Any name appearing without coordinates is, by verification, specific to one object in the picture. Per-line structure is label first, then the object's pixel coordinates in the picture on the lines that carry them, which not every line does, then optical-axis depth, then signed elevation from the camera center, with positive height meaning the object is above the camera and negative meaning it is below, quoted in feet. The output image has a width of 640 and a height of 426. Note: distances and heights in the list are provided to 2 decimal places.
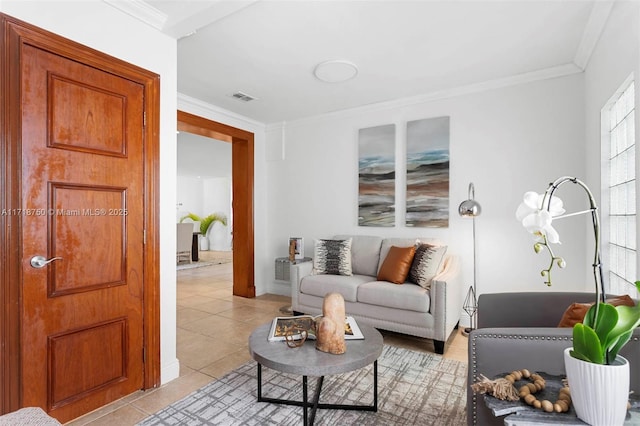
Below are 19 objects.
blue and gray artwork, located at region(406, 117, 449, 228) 12.24 +1.45
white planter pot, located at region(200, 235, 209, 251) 38.79 -3.71
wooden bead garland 3.34 -1.91
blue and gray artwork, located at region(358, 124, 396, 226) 13.39 +1.47
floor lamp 10.23 -1.02
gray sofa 9.46 -2.62
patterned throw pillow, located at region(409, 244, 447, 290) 10.31 -1.67
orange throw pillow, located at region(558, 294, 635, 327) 4.57 -1.51
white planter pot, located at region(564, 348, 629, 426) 3.06 -1.68
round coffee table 5.35 -2.48
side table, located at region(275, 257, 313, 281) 15.64 -2.72
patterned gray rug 6.39 -3.99
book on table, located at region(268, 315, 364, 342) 6.42 -2.40
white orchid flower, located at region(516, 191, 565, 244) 3.35 -0.03
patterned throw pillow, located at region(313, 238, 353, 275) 12.39 -1.72
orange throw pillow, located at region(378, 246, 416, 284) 10.84 -1.79
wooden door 5.82 -0.41
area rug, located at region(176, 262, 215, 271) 24.88 -4.23
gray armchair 4.03 -1.78
